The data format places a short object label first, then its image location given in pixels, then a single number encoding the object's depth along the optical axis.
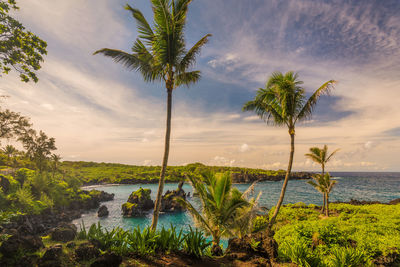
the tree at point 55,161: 42.88
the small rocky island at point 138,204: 31.04
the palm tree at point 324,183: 18.98
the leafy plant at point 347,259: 5.23
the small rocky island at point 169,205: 35.26
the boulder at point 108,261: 4.37
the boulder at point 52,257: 4.66
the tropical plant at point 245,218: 9.50
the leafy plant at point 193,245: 5.50
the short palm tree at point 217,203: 9.02
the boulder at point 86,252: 5.16
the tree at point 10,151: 34.41
